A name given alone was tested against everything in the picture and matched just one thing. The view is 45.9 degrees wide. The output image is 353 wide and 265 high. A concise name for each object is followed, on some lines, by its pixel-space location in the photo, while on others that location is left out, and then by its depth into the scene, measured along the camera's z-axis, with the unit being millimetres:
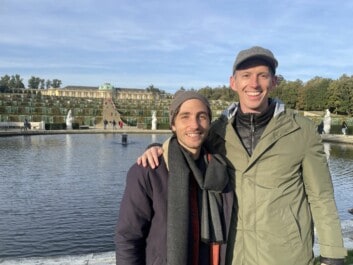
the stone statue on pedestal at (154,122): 40619
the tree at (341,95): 63712
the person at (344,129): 33512
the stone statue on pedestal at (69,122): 38000
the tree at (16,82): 128125
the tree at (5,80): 124400
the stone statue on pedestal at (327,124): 34375
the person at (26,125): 34719
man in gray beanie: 2049
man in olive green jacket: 2291
